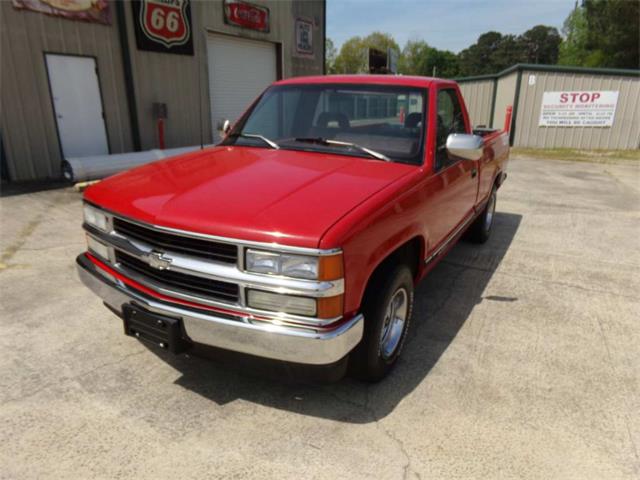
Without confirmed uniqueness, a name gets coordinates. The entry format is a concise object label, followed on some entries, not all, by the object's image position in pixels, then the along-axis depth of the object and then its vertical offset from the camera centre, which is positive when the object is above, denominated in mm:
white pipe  8086 -1205
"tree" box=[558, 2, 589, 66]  41803 +5783
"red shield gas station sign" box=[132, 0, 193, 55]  9852 +1557
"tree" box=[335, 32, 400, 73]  61906 +5782
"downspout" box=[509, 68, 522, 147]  15250 -306
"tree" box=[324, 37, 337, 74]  61038 +5313
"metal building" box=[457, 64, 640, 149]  14258 -236
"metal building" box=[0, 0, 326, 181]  8188 +517
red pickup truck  2207 -658
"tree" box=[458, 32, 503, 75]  101125 +9243
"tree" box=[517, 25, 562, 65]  95938 +11059
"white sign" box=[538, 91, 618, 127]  14422 -302
